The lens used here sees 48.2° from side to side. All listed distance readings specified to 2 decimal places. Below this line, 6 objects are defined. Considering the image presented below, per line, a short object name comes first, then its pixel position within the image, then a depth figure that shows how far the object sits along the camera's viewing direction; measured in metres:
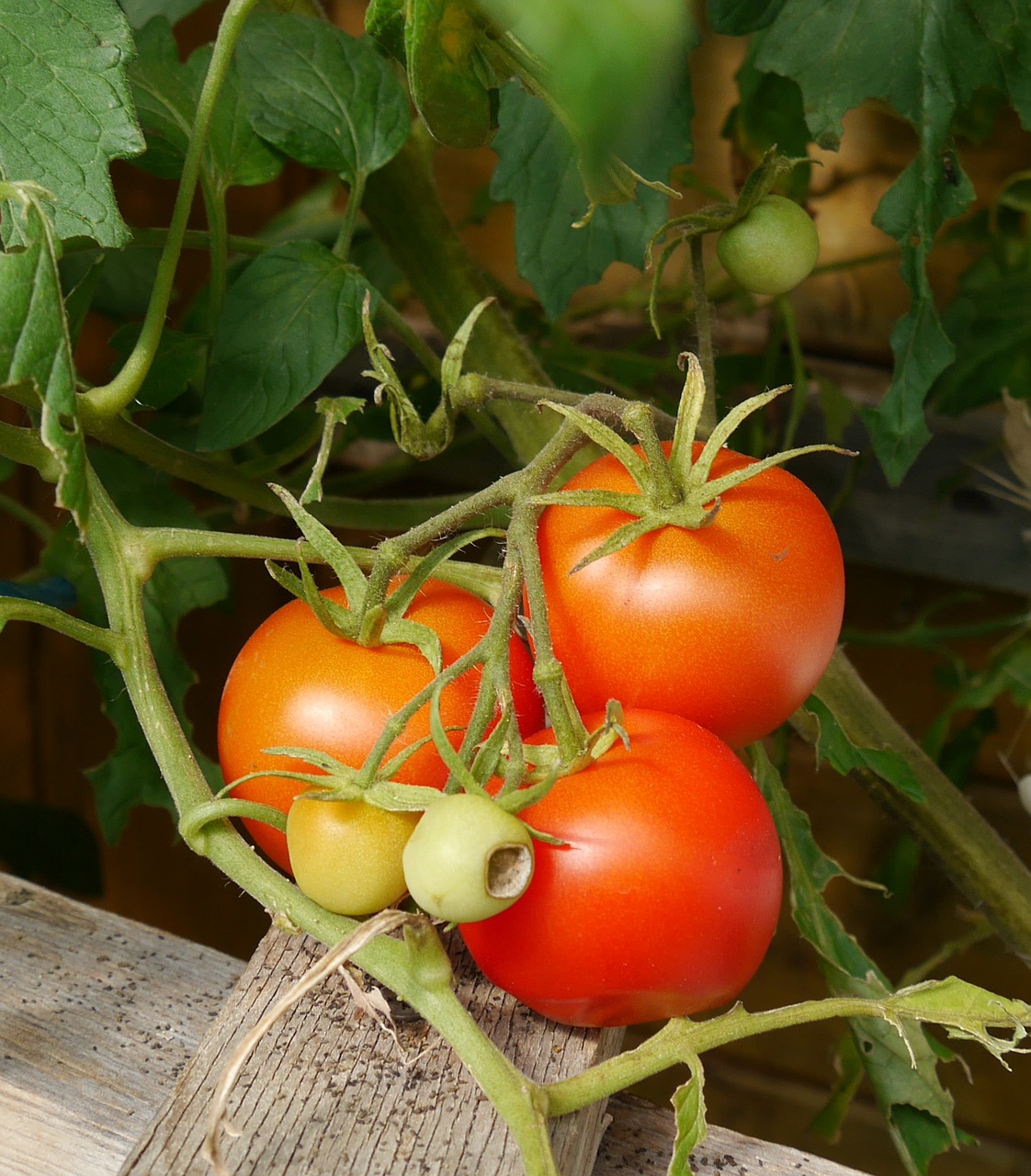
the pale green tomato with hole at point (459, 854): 0.28
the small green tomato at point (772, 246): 0.43
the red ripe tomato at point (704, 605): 0.36
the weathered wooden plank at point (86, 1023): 0.36
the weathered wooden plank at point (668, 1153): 0.36
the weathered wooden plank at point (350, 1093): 0.32
